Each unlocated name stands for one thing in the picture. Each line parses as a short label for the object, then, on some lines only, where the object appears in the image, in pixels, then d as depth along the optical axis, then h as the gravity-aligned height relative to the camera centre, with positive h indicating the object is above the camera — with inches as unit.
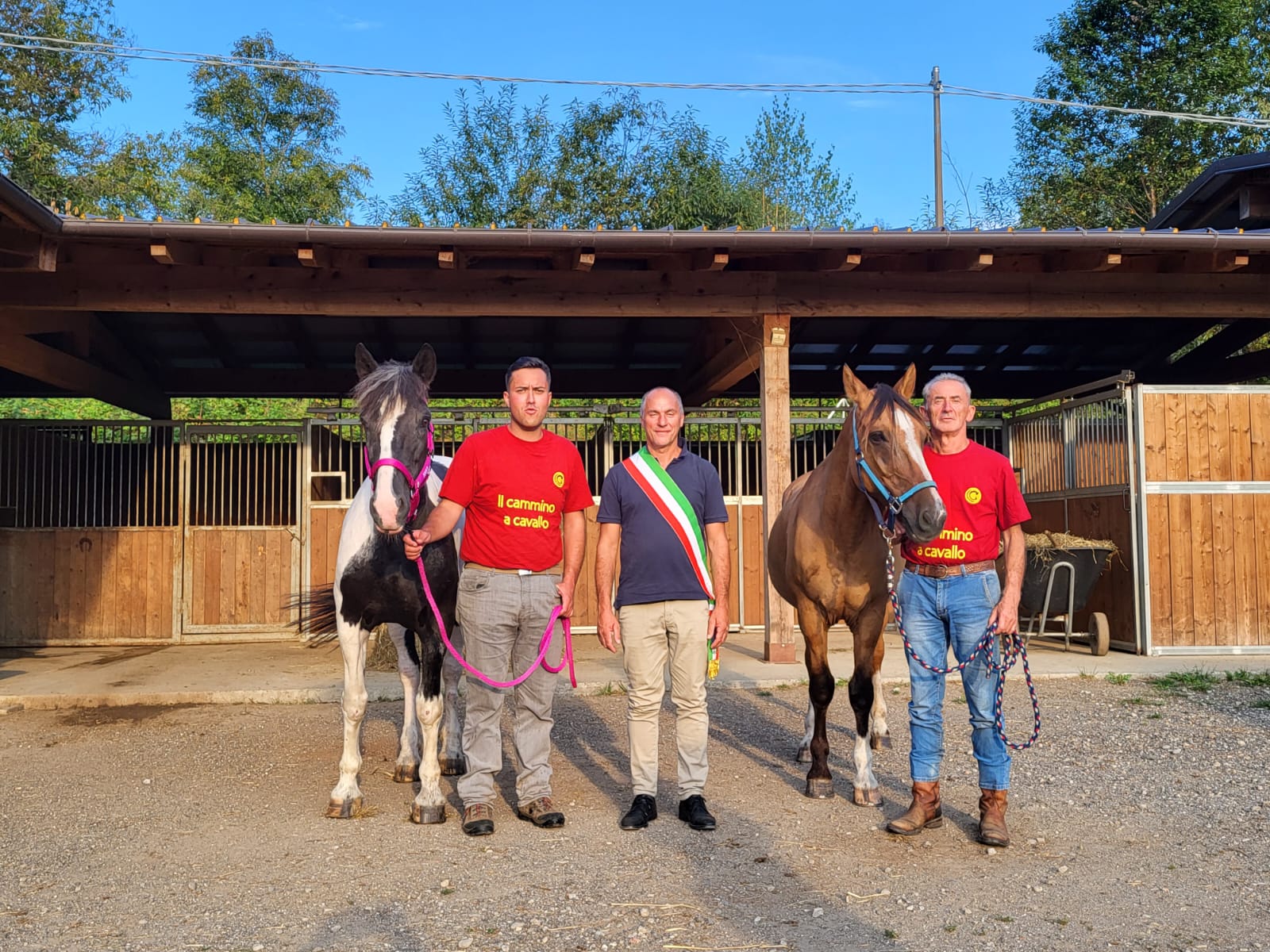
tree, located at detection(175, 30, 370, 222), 989.2 +345.7
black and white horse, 163.8 -10.2
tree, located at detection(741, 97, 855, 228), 1187.3 +377.3
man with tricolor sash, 167.3 -14.4
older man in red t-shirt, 156.7 -14.4
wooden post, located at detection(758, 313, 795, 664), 325.7 +22.0
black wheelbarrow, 350.6 -30.2
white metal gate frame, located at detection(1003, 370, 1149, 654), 348.2 +19.9
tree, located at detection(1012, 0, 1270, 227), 859.4 +346.4
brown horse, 166.2 -9.7
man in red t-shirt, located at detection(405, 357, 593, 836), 166.4 -10.8
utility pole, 855.7 +281.6
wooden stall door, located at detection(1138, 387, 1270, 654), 346.0 -7.5
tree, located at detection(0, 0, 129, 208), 865.5 +364.8
